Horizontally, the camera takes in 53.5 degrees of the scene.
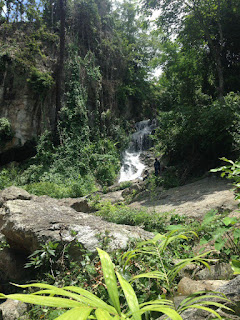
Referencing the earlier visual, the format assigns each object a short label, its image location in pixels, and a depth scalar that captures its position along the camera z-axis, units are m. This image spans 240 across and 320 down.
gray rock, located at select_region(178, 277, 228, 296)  2.33
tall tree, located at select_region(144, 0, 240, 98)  13.36
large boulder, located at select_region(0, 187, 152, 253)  3.34
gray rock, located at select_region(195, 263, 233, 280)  2.65
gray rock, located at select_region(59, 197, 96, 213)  7.03
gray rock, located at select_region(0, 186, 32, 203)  5.88
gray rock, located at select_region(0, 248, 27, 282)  3.51
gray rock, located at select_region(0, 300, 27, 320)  2.65
